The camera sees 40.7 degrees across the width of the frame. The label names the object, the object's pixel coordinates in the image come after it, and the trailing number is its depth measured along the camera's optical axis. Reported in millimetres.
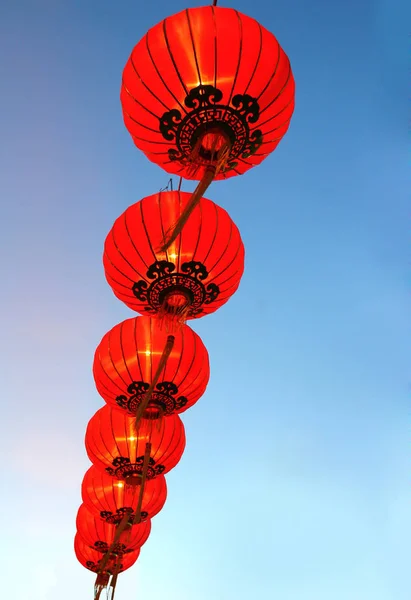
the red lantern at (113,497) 4645
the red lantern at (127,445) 4195
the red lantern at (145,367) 3738
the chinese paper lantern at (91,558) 5312
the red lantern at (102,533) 5109
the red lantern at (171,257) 3275
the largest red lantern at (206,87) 2658
